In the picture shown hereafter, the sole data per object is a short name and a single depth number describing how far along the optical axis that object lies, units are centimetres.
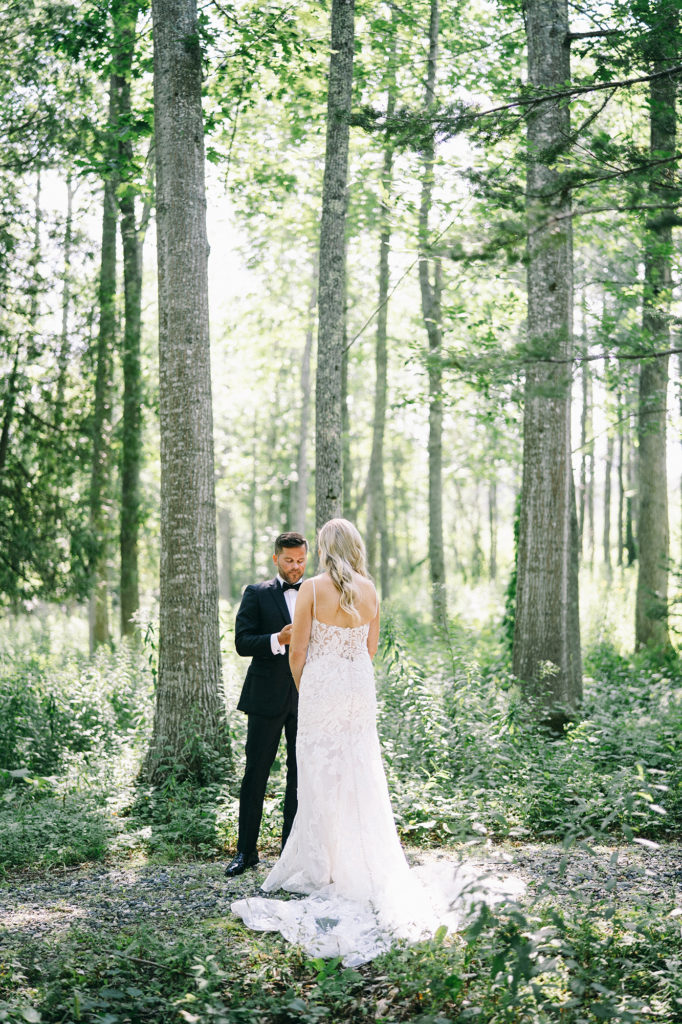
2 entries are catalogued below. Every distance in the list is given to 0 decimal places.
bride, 545
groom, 614
